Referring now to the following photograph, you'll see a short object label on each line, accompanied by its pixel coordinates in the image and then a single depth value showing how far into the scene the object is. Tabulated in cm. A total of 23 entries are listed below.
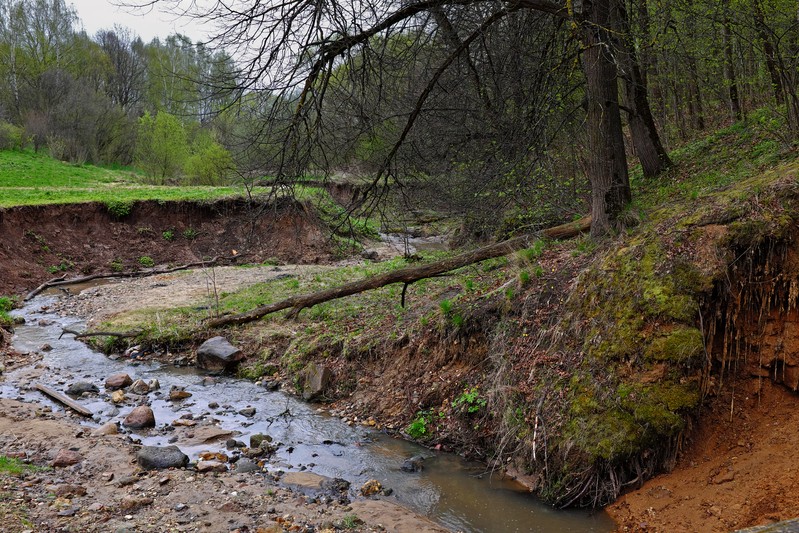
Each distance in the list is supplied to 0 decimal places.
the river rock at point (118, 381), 909
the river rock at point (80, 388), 877
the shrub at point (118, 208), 2208
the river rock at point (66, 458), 588
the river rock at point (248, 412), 796
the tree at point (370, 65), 594
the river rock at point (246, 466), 617
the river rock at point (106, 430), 695
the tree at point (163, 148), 3244
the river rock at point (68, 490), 504
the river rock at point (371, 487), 574
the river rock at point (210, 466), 606
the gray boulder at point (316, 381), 843
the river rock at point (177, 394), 863
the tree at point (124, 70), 5800
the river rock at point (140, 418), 750
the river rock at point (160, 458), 600
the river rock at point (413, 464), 622
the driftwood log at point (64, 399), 788
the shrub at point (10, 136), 3666
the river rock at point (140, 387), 891
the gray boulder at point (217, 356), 980
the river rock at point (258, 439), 687
